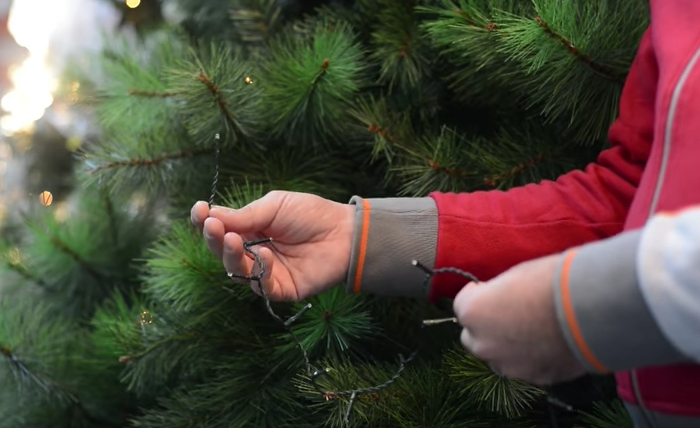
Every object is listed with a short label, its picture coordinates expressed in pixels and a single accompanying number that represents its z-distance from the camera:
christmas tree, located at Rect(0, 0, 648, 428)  1.49
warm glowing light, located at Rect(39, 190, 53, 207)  1.93
